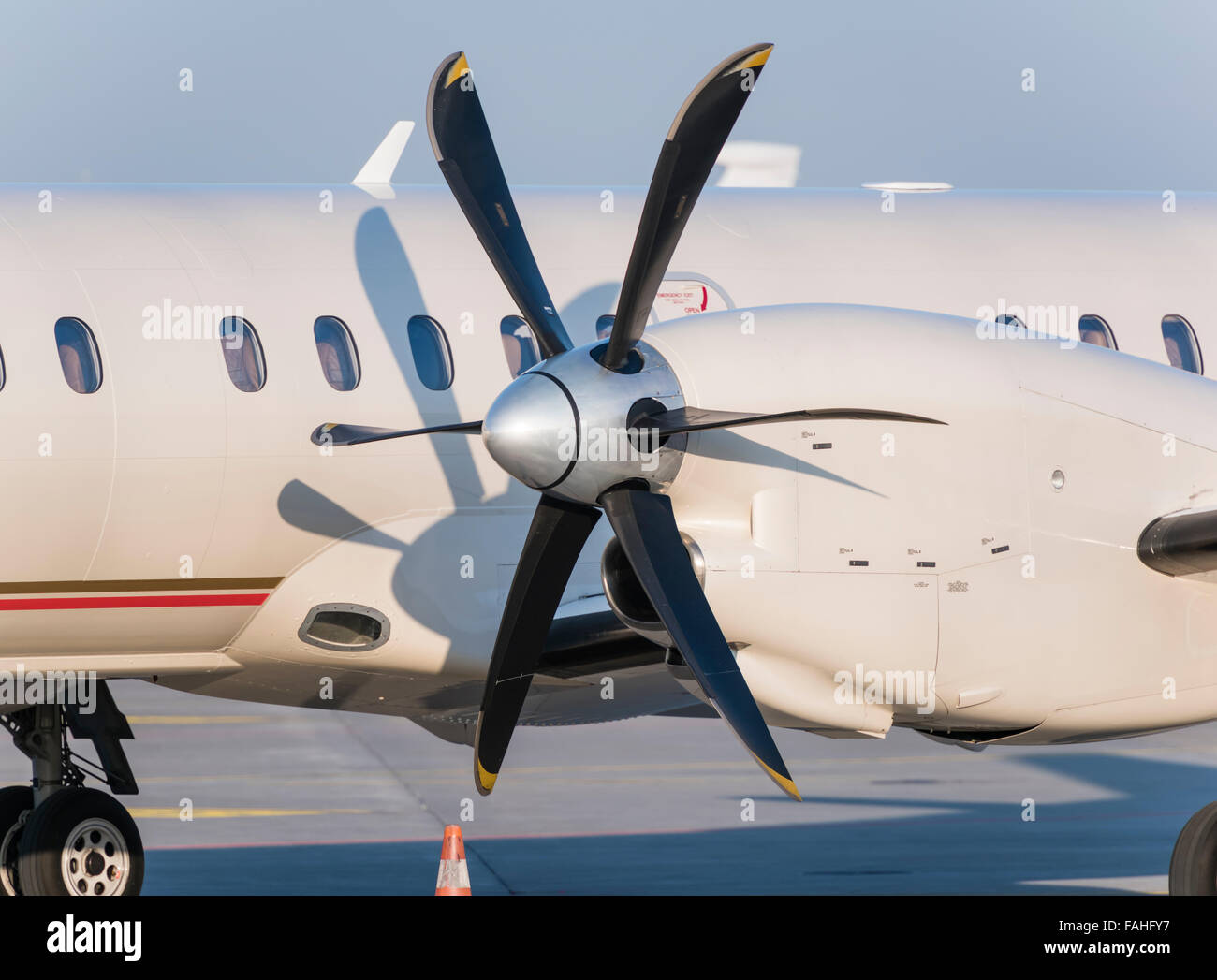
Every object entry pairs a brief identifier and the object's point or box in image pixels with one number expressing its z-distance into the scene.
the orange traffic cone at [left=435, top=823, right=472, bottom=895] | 19.56
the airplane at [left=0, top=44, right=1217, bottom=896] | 16.78
